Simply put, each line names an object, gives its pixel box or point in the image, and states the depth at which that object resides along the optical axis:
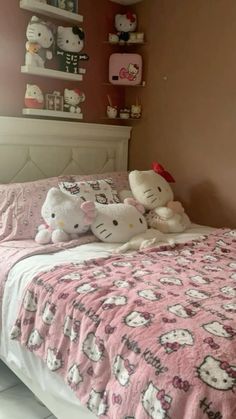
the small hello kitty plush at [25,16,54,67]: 2.41
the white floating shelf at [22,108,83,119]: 2.51
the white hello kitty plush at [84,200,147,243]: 2.09
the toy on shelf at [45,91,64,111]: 2.63
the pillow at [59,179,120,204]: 2.21
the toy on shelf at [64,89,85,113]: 2.70
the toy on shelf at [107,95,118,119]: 2.99
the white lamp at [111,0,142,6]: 2.94
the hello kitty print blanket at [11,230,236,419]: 0.95
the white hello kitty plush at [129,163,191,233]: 2.38
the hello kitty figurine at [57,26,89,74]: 2.56
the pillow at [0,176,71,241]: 2.06
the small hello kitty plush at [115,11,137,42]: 2.90
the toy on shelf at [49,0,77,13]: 2.54
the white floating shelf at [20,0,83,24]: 2.40
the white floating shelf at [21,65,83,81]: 2.45
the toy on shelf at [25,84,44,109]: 2.51
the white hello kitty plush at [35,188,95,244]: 2.02
